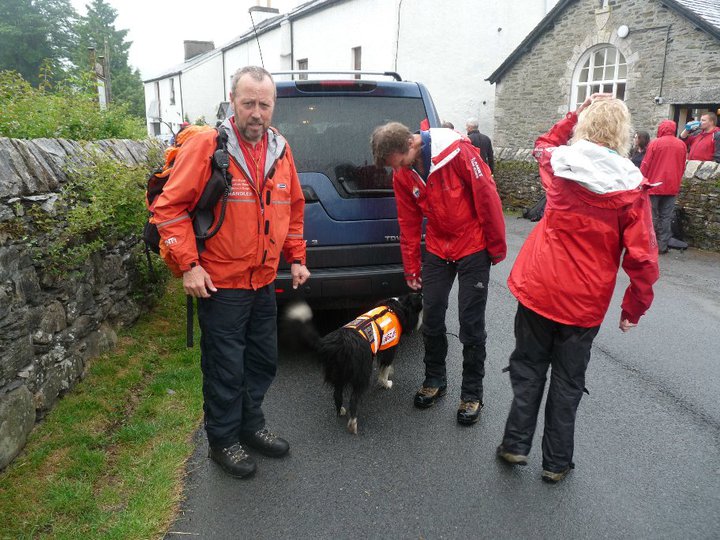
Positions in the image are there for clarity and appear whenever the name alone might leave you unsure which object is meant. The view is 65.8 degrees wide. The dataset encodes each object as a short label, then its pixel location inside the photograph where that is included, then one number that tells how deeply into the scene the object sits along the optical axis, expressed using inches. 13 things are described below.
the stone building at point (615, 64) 569.6
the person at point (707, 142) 426.9
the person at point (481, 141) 507.8
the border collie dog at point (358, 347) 140.9
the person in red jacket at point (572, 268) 111.0
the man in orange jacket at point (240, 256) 110.2
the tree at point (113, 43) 2052.2
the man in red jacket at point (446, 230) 138.4
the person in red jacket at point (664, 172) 370.6
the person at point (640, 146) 430.0
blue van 177.8
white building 856.9
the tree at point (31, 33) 1956.2
